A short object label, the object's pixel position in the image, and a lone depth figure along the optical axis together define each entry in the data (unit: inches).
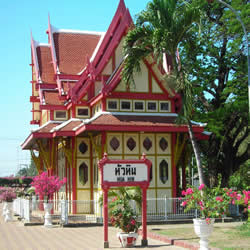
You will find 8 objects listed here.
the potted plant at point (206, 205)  485.7
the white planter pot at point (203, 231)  484.7
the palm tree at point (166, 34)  760.3
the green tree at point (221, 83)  1089.8
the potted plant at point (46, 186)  881.5
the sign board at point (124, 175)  588.7
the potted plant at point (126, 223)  579.5
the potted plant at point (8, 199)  1004.6
